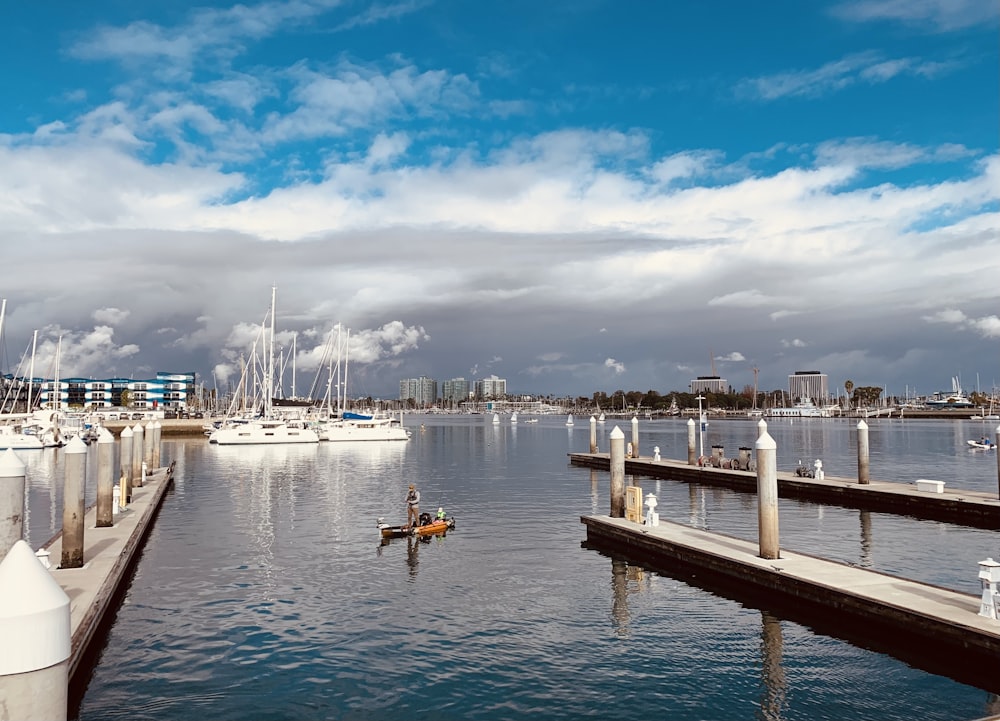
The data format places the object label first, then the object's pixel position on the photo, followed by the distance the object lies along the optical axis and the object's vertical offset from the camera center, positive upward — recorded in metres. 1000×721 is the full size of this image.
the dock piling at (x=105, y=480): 28.98 -2.60
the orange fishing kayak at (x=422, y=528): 31.56 -5.08
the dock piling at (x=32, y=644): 4.68 -1.44
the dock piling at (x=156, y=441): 59.92 -2.37
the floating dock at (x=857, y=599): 15.54 -4.91
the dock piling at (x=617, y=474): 31.31 -2.92
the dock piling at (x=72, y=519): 21.66 -3.05
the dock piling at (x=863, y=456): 43.00 -3.19
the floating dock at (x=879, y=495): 34.91 -5.09
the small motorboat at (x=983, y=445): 91.88 -5.81
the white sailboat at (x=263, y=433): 99.31 -3.05
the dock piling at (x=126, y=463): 37.59 -2.74
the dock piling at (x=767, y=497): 21.97 -2.77
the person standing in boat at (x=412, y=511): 31.91 -4.36
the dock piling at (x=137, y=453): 45.01 -2.42
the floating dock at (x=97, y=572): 16.34 -4.47
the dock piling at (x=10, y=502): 16.61 -1.93
